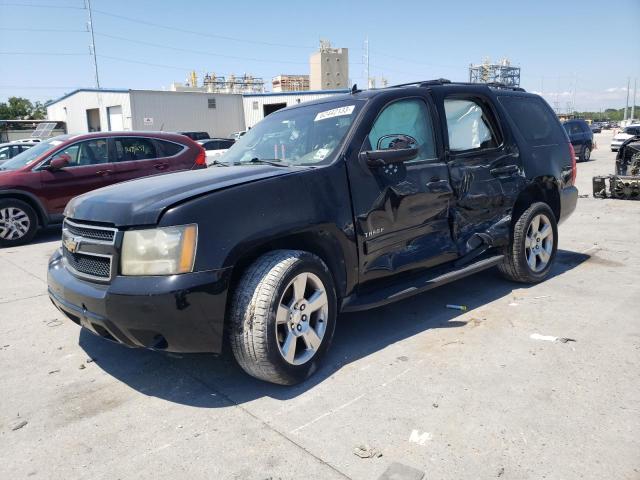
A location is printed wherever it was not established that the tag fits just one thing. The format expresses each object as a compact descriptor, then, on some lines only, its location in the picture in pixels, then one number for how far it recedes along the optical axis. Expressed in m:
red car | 8.18
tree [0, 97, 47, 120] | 75.56
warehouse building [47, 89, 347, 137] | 35.50
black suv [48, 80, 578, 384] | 2.87
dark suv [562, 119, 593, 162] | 21.86
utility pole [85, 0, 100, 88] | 46.50
